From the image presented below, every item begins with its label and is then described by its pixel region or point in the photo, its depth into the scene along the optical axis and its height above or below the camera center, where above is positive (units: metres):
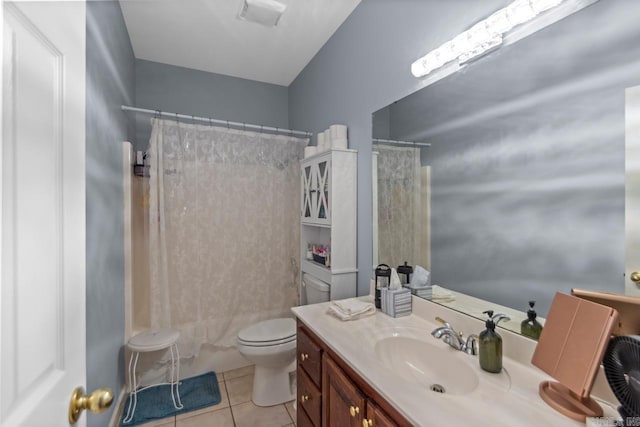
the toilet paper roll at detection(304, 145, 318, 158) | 2.23 +0.48
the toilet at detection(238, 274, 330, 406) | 1.92 -0.96
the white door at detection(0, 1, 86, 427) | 0.45 +0.00
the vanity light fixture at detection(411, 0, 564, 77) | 0.98 +0.68
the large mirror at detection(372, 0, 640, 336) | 0.80 +0.17
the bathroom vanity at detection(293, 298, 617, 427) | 0.75 -0.52
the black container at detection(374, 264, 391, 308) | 1.54 -0.37
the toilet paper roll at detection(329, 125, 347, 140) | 2.00 +0.55
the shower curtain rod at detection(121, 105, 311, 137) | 2.07 +0.72
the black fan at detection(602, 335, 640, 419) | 0.60 -0.35
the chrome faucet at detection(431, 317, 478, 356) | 1.05 -0.48
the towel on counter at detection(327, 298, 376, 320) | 1.38 -0.48
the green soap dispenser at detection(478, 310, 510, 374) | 0.92 -0.44
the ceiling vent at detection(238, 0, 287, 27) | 1.84 +1.33
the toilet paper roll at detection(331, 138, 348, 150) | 1.98 +0.47
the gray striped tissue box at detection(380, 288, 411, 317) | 1.41 -0.45
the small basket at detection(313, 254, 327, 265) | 2.08 -0.35
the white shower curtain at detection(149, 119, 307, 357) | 2.22 -0.15
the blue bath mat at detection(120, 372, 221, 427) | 1.90 -1.33
